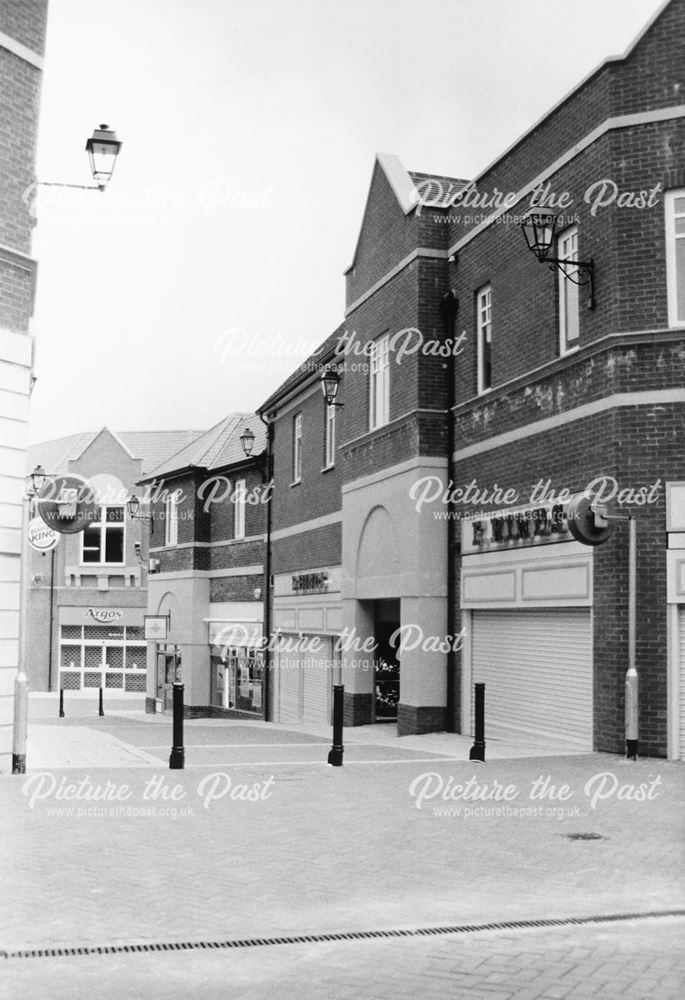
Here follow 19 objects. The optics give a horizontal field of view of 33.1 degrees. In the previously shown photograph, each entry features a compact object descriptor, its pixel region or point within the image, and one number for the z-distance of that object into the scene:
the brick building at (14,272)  12.26
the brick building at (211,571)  31.70
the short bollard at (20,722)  12.04
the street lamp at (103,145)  12.50
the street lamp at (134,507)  33.69
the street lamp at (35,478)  24.85
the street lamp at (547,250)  14.61
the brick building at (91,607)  46.47
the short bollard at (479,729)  12.83
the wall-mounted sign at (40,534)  23.37
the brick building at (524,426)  13.78
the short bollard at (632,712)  13.21
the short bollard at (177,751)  12.63
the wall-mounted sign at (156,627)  36.37
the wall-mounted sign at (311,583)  25.23
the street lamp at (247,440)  29.27
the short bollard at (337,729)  13.05
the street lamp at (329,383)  23.23
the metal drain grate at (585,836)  9.13
